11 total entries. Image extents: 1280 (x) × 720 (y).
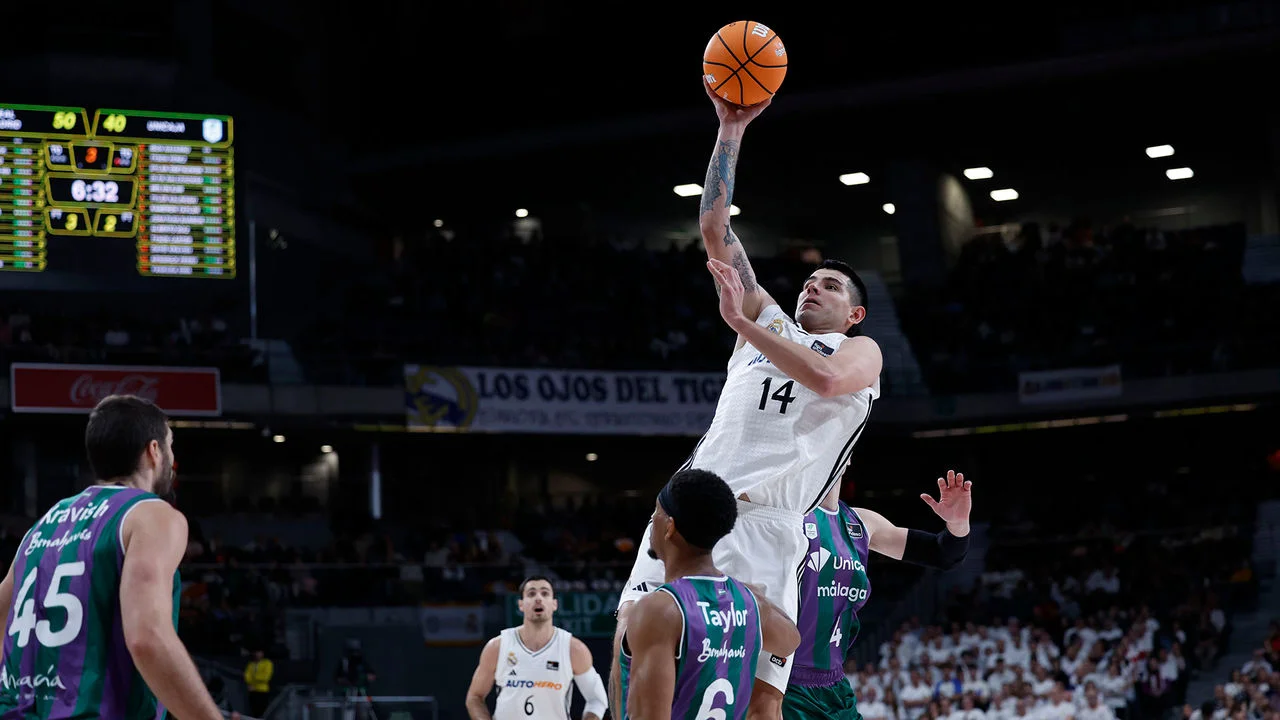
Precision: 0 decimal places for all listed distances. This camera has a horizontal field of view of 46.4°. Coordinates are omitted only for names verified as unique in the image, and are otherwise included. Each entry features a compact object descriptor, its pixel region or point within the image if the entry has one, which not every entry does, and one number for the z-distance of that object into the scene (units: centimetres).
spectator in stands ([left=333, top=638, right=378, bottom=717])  1977
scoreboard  1955
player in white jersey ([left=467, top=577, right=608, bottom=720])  1054
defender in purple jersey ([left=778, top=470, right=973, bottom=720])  715
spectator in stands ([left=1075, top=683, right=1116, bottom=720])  1717
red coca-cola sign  2256
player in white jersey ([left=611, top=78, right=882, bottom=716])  561
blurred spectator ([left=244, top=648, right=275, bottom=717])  1959
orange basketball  615
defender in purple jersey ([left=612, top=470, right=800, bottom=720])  468
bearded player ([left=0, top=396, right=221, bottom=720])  423
